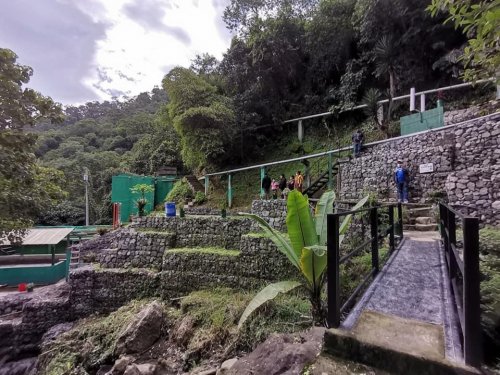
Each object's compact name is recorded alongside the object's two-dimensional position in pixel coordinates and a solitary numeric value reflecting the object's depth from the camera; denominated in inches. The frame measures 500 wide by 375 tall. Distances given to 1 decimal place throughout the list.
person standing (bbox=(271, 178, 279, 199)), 396.2
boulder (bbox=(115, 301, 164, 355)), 212.8
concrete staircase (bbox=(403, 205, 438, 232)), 235.1
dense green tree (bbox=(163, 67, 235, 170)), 492.1
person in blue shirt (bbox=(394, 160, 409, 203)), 291.3
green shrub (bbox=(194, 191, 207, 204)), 490.9
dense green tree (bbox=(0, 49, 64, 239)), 167.2
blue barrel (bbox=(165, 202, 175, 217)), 340.2
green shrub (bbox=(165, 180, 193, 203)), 523.2
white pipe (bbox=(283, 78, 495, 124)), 387.2
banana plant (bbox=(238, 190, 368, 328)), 137.4
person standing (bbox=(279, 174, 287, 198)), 377.7
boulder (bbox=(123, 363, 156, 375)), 167.9
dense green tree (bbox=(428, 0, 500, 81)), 80.2
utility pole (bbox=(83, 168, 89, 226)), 702.0
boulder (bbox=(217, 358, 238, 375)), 139.2
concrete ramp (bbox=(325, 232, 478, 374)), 56.5
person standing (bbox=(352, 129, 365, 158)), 381.7
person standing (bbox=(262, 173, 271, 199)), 385.4
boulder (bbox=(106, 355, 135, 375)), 188.9
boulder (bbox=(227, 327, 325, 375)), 90.2
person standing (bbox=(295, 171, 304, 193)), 362.1
